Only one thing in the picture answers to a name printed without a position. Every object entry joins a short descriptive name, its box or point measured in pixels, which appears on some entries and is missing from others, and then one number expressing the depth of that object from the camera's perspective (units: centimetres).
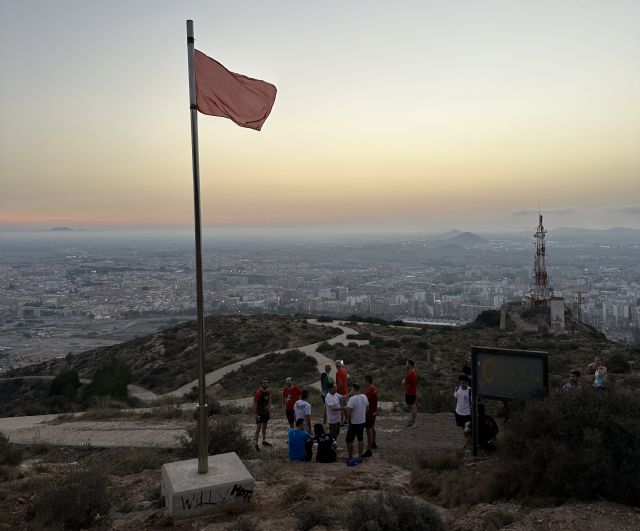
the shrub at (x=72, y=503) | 673
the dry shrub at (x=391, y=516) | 527
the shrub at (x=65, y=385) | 2681
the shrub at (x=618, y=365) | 1898
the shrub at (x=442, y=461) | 850
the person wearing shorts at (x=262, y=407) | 1126
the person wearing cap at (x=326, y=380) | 1170
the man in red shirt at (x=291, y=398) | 1140
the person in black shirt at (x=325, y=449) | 945
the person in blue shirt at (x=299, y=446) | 959
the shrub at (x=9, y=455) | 1077
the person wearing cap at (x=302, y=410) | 1033
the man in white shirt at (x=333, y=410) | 1006
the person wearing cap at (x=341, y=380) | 1187
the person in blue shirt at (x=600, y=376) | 1170
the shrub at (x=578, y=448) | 588
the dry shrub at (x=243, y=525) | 609
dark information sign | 827
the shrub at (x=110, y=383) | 2352
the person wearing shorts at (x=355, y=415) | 931
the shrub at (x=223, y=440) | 987
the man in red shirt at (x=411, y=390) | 1215
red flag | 741
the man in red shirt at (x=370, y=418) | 997
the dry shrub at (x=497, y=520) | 549
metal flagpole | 718
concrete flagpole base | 668
